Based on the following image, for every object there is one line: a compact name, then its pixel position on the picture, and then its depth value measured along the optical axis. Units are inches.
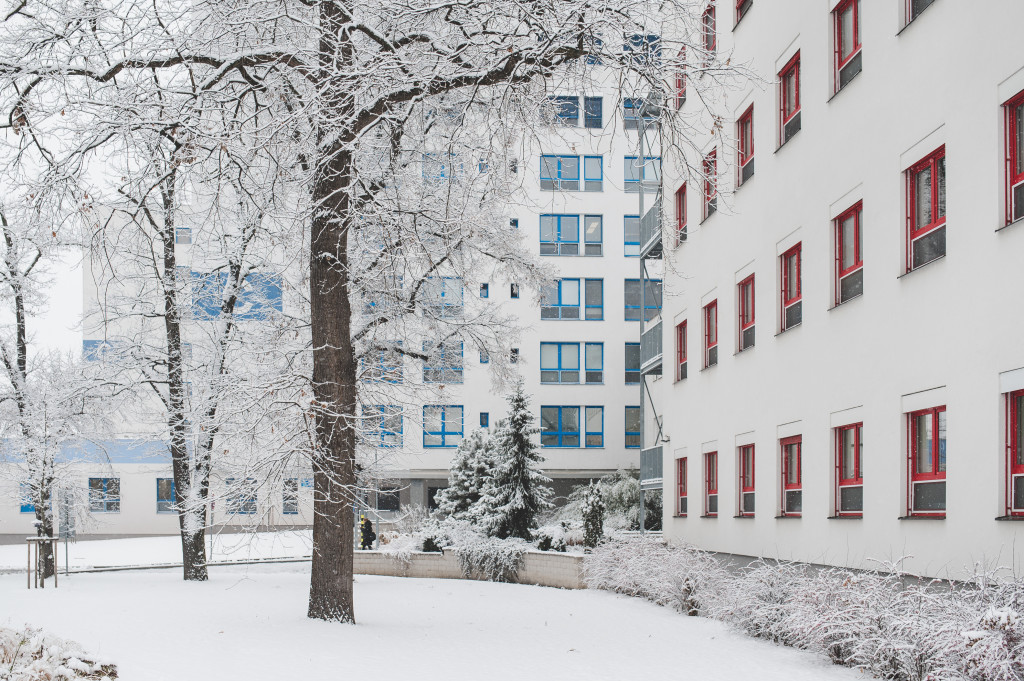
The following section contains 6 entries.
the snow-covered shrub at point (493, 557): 1032.2
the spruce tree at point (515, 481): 1097.4
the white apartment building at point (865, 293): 441.7
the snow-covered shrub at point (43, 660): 341.1
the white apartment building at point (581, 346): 1877.5
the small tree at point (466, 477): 1357.0
